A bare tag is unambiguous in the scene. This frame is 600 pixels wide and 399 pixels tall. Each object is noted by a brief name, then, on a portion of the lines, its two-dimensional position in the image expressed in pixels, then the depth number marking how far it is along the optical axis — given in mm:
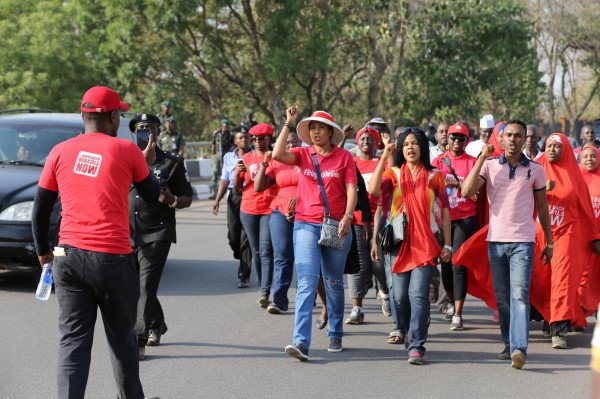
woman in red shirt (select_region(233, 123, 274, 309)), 11312
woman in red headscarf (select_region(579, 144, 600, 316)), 9727
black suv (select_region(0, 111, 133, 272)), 10977
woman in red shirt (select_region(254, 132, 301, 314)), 10500
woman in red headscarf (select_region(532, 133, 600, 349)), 9156
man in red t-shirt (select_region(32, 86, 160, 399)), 5906
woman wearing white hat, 8508
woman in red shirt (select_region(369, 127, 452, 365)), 8461
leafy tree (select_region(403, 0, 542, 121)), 33844
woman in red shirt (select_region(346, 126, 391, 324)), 10141
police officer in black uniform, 8258
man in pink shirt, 8211
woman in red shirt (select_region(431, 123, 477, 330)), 10078
